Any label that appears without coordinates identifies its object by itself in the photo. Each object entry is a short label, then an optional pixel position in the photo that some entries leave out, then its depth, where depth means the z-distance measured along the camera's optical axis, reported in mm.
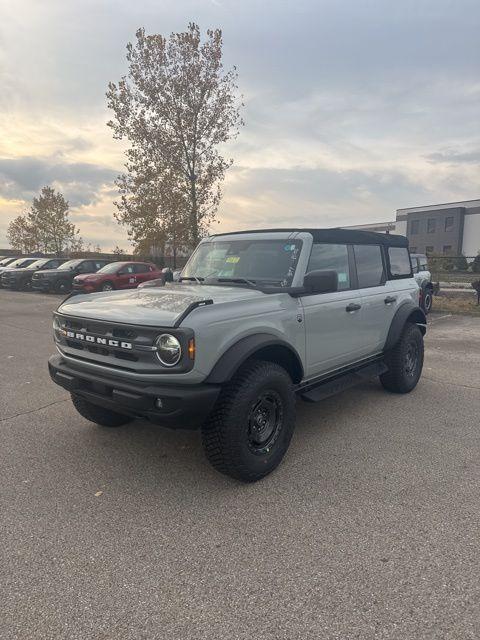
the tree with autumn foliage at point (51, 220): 34781
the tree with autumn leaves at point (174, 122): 20391
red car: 15938
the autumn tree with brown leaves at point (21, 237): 39825
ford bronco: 2877
